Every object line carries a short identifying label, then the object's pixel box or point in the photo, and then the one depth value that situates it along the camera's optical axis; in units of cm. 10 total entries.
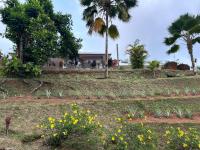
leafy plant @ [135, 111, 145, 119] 647
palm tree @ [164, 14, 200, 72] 1165
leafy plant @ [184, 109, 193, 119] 669
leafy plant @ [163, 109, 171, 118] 665
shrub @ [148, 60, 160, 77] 1118
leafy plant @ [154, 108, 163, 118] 663
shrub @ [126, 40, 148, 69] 1193
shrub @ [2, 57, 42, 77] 949
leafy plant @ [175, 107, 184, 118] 669
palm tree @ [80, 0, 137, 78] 1058
